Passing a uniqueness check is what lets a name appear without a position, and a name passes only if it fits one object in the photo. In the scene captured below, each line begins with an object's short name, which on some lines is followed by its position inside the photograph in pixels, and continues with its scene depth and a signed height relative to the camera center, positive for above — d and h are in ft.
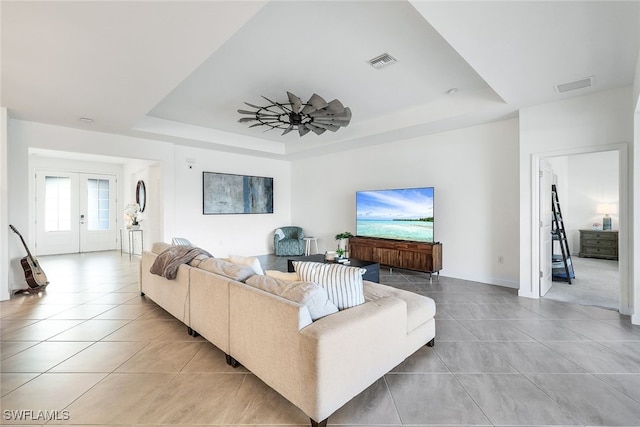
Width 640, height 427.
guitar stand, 13.33 -3.59
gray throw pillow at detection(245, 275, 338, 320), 5.65 -1.67
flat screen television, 15.55 +0.00
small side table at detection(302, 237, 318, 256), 23.73 -2.44
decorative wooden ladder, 15.12 -1.76
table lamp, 21.45 +0.19
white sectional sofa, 5.03 -2.59
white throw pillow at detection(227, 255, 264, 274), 8.46 -1.48
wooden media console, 15.05 -2.25
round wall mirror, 23.73 +1.69
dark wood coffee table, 12.72 -2.39
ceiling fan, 10.47 +4.02
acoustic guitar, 13.38 -2.89
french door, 24.13 +0.24
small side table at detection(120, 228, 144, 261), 22.99 -2.10
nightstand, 20.31 -2.23
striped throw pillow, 6.41 -1.57
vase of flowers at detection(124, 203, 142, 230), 22.96 -0.12
